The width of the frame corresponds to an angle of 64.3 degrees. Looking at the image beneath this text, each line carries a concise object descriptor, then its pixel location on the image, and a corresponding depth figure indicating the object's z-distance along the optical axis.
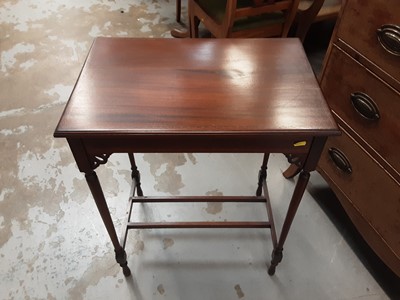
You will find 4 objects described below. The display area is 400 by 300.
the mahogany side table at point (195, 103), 0.69
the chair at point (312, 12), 1.92
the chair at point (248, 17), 1.63
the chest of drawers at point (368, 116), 0.85
